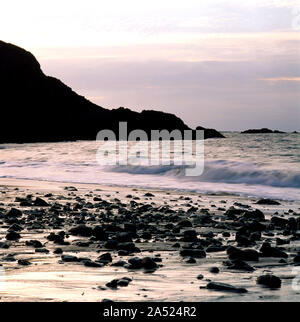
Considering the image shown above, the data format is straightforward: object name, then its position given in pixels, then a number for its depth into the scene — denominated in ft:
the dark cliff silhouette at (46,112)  443.32
